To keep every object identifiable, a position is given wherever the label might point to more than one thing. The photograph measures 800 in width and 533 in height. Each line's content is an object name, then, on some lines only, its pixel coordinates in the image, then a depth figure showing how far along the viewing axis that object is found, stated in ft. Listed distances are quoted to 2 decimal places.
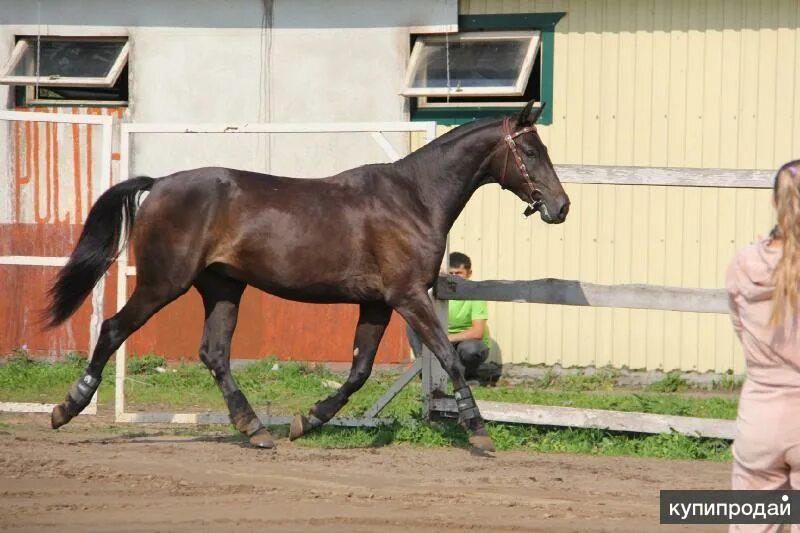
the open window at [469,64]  78.95
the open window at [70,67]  83.82
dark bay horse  53.47
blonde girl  25.59
